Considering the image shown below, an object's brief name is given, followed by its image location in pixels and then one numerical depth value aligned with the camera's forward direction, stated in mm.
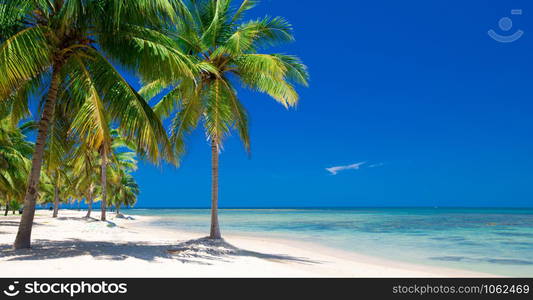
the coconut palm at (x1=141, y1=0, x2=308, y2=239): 11906
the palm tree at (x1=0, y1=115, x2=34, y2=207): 18400
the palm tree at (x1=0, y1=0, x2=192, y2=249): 8305
